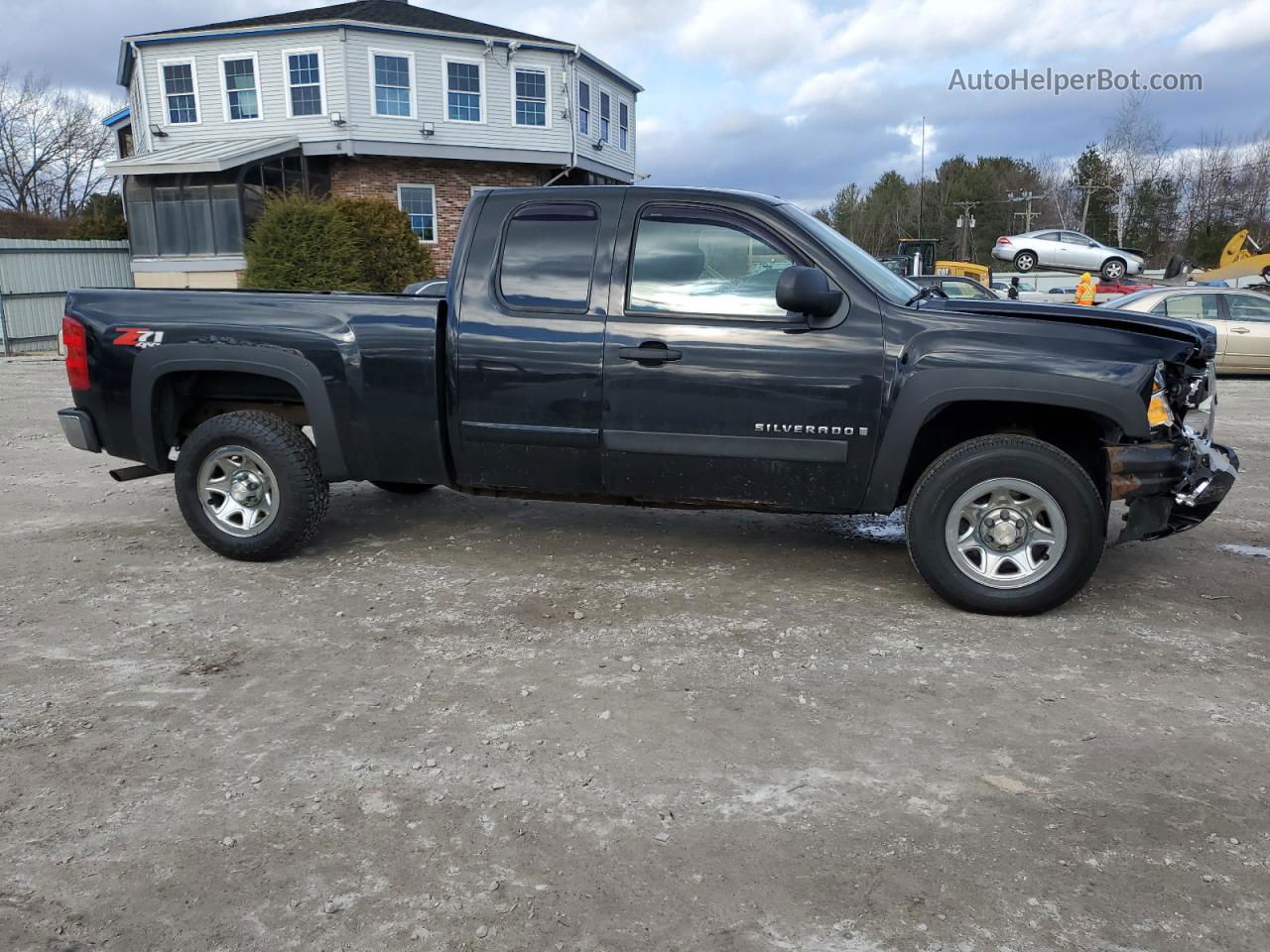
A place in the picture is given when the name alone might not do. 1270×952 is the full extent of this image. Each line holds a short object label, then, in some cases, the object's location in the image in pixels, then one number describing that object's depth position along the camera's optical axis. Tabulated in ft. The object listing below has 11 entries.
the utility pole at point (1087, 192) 188.57
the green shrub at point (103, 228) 89.35
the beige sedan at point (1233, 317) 48.55
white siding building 82.64
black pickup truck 14.67
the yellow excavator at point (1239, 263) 96.17
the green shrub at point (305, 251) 59.21
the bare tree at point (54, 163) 164.86
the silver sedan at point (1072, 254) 108.06
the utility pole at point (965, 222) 192.47
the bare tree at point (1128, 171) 170.71
